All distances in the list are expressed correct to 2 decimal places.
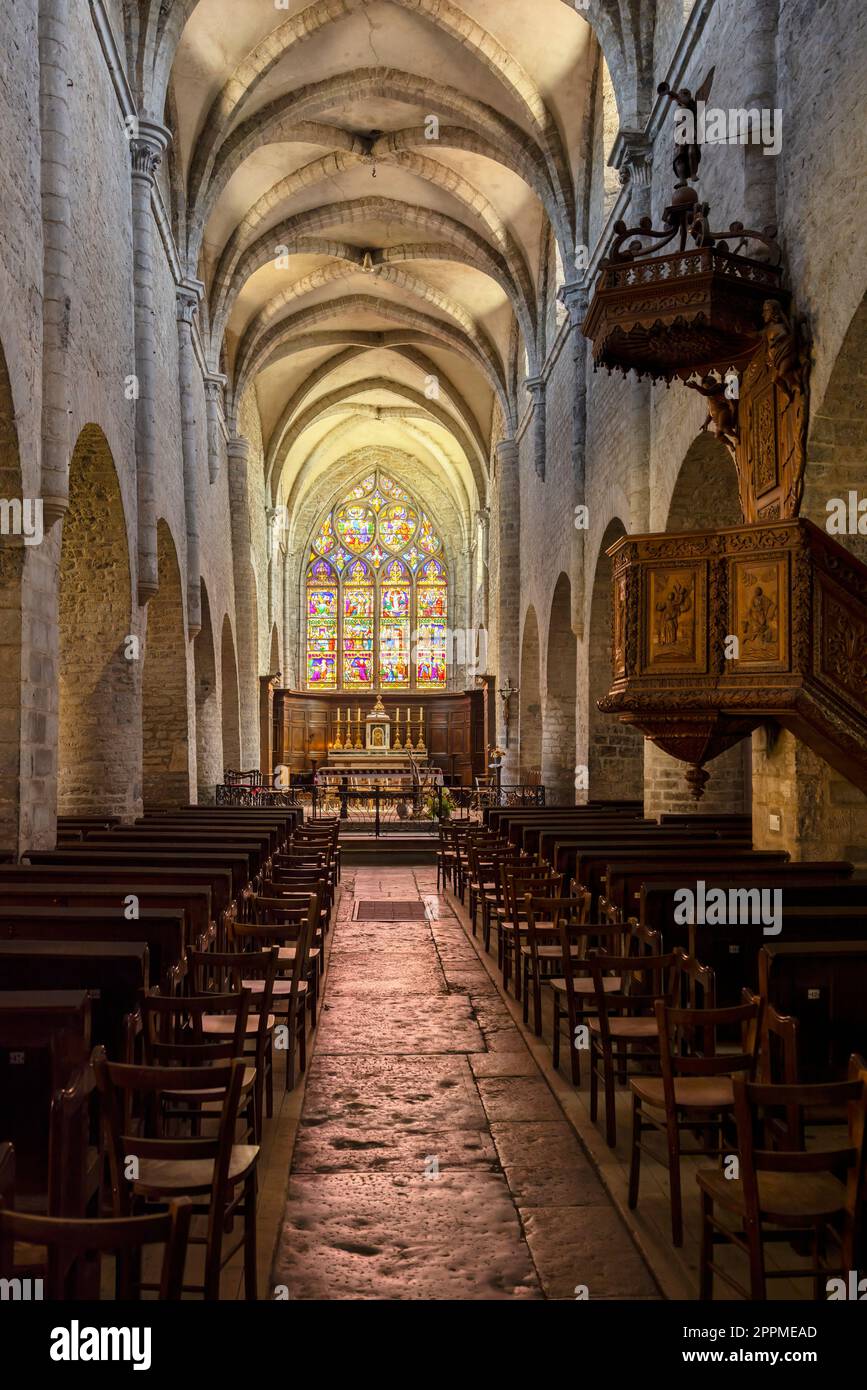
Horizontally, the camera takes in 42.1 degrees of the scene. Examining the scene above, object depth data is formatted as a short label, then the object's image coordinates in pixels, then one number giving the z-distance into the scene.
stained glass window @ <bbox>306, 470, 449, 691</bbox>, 37.16
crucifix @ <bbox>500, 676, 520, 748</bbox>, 24.59
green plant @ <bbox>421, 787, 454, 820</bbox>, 19.19
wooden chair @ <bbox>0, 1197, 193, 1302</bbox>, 2.13
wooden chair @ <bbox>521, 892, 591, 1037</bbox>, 6.85
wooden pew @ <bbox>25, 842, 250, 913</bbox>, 8.02
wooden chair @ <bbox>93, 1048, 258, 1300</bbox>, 3.18
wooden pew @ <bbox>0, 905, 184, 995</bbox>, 5.30
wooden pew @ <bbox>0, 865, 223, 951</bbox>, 6.07
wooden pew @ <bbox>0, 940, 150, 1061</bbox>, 4.41
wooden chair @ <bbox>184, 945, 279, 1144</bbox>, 4.89
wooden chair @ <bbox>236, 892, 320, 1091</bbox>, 5.82
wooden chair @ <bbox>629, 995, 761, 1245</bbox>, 3.85
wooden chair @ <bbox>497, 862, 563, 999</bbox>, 7.80
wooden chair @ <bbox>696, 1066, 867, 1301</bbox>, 2.93
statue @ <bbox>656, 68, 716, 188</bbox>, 8.90
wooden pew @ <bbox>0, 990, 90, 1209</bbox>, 3.60
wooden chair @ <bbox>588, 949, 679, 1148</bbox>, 4.90
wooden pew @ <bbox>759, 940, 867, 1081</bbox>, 4.66
